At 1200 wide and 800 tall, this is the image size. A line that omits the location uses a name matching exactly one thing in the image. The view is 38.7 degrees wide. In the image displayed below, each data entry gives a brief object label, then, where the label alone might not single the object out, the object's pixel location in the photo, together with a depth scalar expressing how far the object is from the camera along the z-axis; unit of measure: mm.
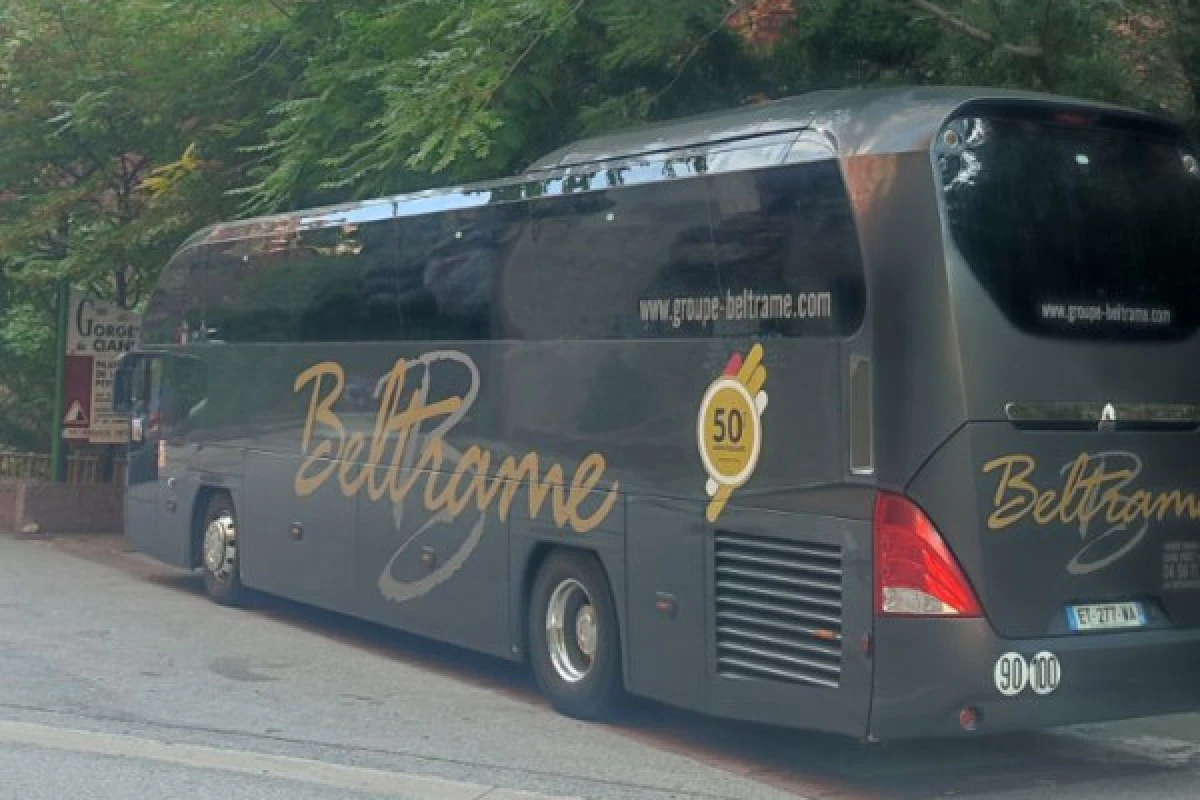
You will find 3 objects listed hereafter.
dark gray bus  8164
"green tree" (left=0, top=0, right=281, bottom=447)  18656
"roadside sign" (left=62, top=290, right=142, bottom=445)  22078
